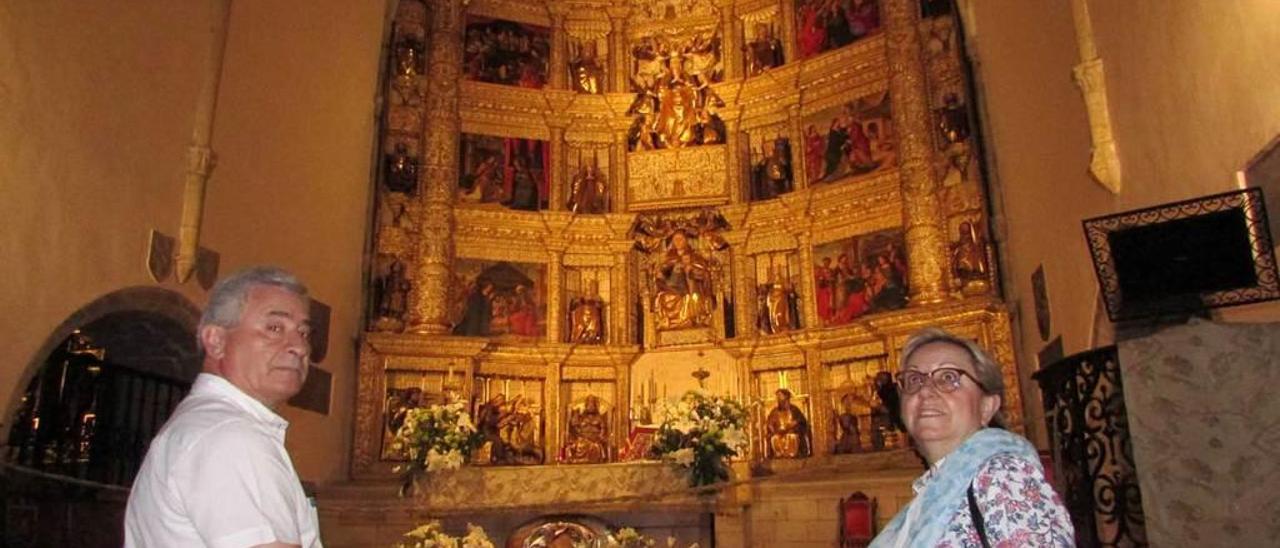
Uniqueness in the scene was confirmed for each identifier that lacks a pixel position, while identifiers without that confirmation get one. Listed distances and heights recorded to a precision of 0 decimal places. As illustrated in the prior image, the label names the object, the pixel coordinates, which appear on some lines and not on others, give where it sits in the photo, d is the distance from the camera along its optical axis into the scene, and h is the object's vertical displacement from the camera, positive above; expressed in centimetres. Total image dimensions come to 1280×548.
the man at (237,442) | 169 +7
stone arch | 777 +138
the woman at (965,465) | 187 +0
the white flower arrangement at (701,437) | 830 +31
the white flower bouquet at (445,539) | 511 -35
